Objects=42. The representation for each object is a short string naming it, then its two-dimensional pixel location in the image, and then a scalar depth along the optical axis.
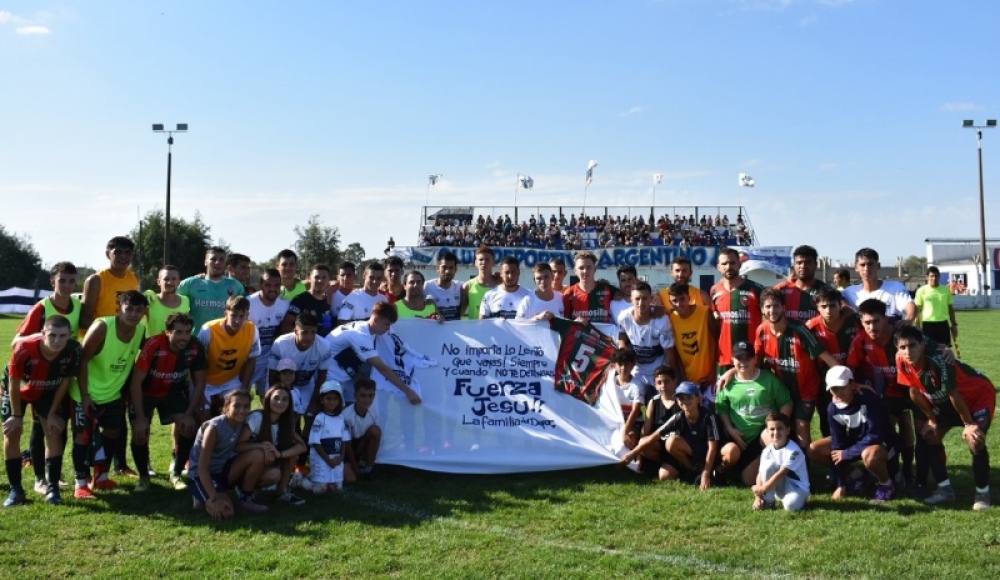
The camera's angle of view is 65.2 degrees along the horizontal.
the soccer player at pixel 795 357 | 6.43
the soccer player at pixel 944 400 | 5.72
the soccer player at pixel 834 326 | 6.41
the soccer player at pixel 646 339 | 7.09
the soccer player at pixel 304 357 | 6.67
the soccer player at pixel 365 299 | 7.96
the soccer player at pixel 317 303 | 7.89
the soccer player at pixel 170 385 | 6.28
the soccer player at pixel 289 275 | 8.26
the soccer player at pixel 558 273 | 8.95
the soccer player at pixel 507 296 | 7.96
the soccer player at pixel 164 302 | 6.88
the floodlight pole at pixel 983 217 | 36.00
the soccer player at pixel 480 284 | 8.34
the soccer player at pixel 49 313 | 6.32
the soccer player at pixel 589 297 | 7.88
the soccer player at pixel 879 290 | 7.19
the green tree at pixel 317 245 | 55.75
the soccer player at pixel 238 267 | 8.66
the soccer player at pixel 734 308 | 6.94
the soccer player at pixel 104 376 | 6.15
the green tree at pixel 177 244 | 49.29
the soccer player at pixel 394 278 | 8.73
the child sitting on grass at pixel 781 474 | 5.70
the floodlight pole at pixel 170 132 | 31.22
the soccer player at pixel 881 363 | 6.19
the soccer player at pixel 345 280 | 8.59
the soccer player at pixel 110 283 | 6.93
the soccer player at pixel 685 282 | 7.22
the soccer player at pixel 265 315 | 7.45
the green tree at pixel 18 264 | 51.91
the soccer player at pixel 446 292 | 8.62
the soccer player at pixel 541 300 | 7.84
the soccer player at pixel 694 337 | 7.05
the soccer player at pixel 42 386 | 5.84
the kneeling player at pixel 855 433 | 5.93
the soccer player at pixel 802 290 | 7.04
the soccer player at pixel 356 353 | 7.06
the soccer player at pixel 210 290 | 7.58
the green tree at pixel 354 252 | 62.39
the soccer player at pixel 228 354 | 6.65
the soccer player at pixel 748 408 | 6.35
